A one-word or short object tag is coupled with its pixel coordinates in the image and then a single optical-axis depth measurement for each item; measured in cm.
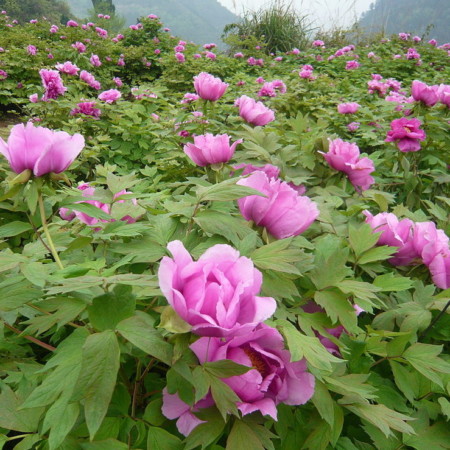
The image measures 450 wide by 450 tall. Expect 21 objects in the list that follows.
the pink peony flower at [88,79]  376
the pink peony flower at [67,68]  343
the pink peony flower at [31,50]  670
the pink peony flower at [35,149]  80
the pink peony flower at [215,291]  54
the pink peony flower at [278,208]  86
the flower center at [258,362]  64
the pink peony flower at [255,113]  185
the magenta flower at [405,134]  182
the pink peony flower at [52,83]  298
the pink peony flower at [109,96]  321
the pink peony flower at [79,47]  601
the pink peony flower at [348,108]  267
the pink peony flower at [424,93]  214
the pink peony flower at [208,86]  201
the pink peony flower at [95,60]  522
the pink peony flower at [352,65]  599
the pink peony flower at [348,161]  135
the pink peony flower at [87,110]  304
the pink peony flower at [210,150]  124
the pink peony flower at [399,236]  108
